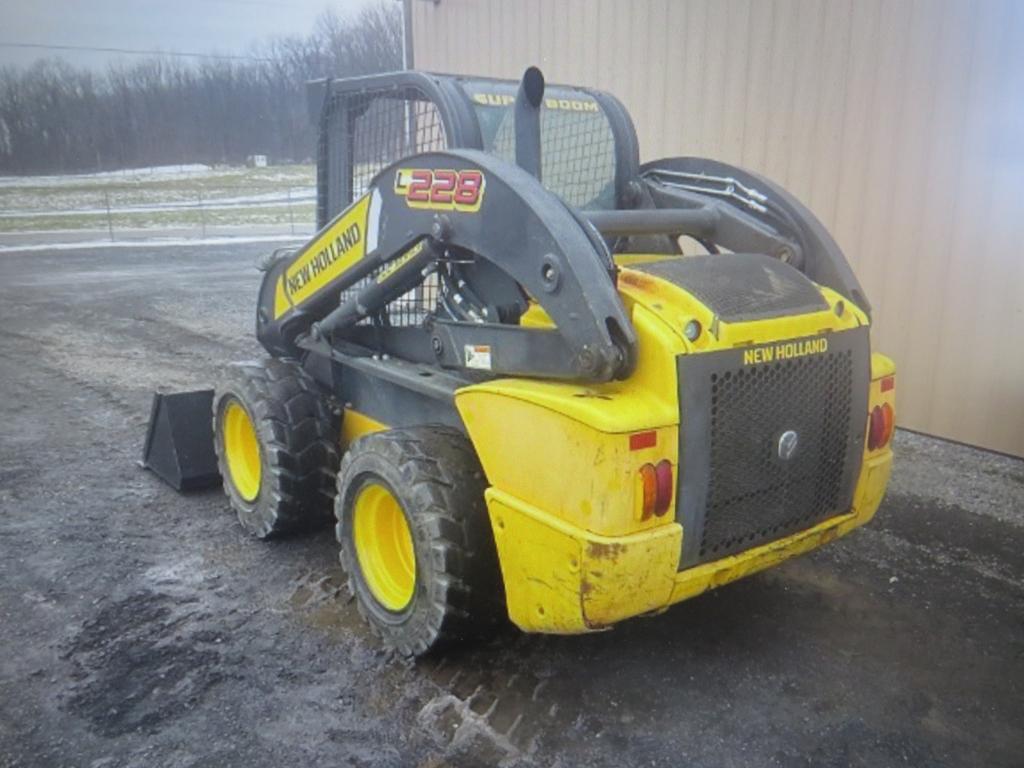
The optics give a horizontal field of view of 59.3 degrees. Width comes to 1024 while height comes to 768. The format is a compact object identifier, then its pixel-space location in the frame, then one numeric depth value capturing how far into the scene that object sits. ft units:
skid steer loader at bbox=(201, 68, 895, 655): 8.79
